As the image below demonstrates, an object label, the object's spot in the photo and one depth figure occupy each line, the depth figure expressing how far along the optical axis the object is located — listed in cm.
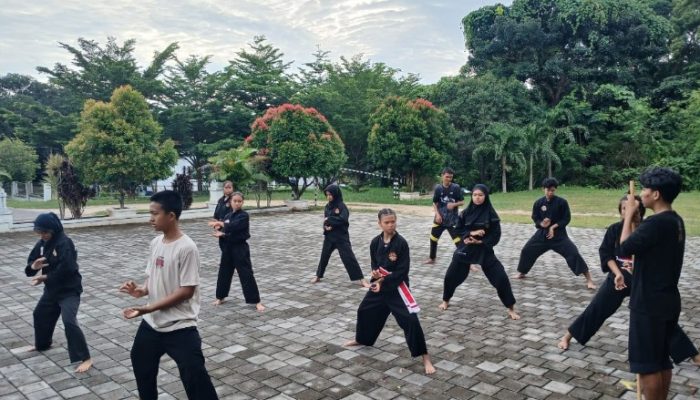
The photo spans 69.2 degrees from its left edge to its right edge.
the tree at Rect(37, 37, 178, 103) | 3041
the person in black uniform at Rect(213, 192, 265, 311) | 726
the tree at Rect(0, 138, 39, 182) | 2898
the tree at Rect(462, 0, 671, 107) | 2975
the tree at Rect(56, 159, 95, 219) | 1656
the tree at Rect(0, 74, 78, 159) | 3067
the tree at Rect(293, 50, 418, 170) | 3180
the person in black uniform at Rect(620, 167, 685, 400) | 366
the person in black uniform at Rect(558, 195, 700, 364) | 522
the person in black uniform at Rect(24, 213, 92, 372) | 510
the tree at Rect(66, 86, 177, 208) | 1714
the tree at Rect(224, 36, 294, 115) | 3216
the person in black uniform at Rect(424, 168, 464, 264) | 982
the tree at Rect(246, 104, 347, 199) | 2066
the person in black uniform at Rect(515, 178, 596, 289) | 831
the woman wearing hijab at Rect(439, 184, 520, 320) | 669
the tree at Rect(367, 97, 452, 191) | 2470
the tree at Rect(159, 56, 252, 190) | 3144
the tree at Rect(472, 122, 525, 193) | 2655
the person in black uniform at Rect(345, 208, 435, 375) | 496
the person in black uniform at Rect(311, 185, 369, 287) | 862
